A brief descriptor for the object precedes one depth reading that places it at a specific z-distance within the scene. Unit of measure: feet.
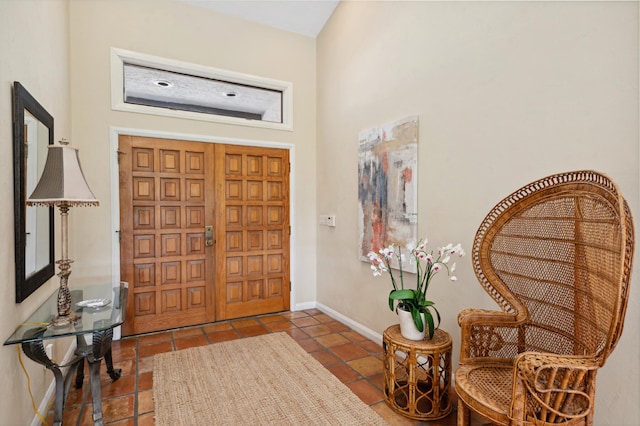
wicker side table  6.44
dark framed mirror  5.49
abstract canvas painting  8.77
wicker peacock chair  3.92
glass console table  5.34
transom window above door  10.94
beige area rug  6.59
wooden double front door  11.08
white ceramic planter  6.70
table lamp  5.55
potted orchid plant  6.59
